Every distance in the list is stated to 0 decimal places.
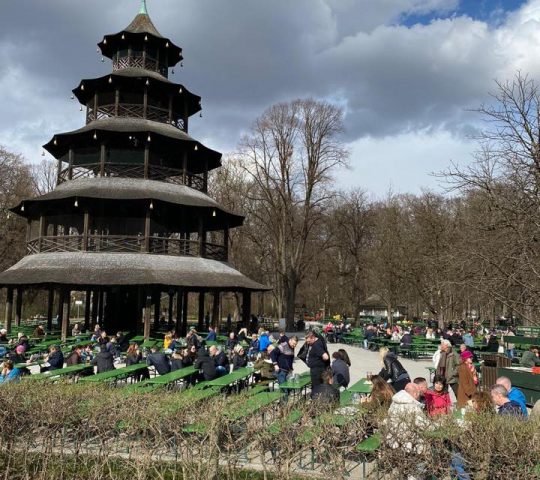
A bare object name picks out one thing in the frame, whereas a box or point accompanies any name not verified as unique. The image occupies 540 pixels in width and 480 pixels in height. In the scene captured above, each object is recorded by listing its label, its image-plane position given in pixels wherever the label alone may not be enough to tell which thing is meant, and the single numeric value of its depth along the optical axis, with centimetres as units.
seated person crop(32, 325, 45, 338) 2434
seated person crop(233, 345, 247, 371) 1495
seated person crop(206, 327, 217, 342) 2281
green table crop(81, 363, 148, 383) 1177
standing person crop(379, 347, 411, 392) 1032
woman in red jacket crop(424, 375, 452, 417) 816
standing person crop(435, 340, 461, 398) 1176
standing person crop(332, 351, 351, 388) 1151
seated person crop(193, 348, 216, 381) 1264
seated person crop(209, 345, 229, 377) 1372
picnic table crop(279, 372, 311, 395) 1126
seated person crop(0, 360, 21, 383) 1216
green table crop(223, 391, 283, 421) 678
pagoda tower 2542
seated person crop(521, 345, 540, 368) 1446
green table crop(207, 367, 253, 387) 1106
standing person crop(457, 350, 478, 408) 1034
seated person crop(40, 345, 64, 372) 1421
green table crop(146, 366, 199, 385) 1130
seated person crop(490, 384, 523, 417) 692
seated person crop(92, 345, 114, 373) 1421
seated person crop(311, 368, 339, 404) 846
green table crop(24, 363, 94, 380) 1184
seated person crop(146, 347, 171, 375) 1378
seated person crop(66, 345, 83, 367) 1500
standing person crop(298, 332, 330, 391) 1162
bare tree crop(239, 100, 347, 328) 4131
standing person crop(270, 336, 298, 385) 1347
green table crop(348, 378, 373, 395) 1061
